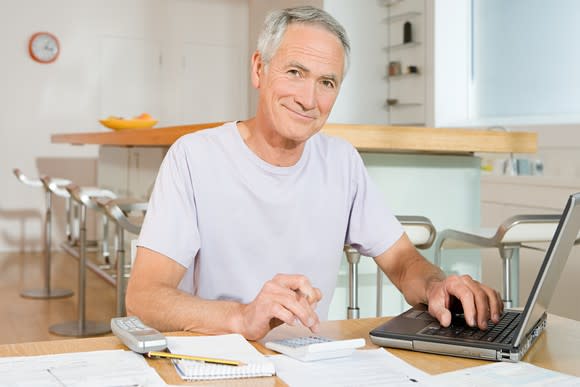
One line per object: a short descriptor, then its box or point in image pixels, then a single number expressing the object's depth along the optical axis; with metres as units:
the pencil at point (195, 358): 0.96
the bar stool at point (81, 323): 3.96
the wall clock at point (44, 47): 6.97
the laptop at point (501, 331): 0.99
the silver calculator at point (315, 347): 1.02
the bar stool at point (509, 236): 2.26
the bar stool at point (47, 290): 4.95
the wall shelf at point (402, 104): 5.85
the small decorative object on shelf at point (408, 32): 5.84
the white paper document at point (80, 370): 0.89
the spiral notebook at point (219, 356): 0.94
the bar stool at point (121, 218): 3.05
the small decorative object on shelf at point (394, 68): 6.03
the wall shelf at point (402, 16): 5.81
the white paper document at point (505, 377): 0.94
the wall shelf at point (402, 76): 5.84
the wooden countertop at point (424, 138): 2.19
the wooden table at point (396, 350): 0.98
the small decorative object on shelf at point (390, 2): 6.04
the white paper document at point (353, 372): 0.93
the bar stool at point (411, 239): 2.13
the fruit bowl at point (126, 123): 4.50
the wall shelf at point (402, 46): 5.83
